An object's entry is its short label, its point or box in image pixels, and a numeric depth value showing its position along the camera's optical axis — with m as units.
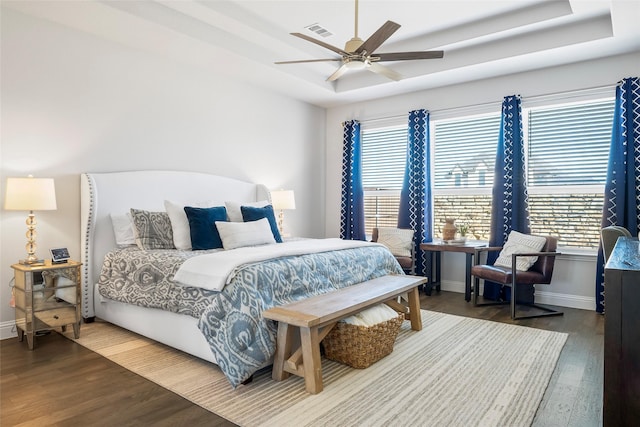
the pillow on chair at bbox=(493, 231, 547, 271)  4.27
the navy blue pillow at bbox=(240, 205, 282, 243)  4.18
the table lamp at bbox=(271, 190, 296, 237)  5.35
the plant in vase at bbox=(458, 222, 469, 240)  5.08
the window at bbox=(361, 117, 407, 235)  5.95
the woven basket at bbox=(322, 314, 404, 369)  2.70
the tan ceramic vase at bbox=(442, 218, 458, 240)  5.09
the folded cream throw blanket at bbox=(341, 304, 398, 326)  2.75
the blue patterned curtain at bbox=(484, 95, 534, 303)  4.71
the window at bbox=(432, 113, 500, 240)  5.17
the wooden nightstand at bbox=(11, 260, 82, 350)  3.07
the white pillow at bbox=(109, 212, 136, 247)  3.76
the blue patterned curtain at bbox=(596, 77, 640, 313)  4.06
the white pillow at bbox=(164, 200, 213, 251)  3.70
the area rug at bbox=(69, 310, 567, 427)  2.13
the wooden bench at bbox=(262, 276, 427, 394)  2.38
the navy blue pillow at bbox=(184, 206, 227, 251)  3.64
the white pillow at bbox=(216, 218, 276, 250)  3.66
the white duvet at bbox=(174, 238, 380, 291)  2.57
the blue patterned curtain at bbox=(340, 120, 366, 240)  6.17
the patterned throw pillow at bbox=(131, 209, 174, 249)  3.65
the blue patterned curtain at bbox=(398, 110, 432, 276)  5.45
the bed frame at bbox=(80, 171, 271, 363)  2.91
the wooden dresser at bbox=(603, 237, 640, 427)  1.25
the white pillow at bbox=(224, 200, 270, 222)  4.22
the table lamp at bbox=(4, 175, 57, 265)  3.07
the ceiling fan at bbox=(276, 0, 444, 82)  2.93
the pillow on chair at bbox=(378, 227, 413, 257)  5.29
